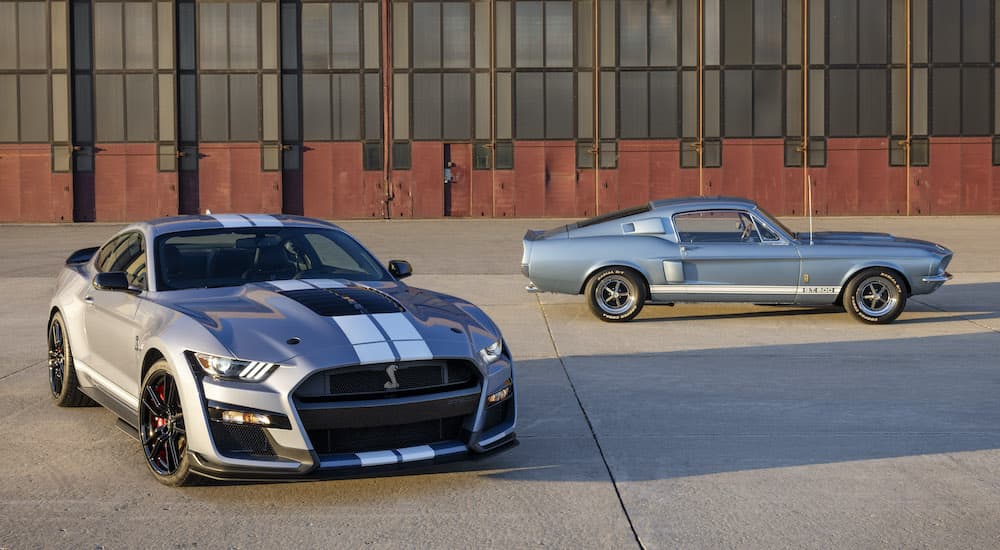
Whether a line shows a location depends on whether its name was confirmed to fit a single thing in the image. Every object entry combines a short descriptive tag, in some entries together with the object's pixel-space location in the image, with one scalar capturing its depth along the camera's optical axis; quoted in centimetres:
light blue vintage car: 1330
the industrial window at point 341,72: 4103
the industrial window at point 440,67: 4106
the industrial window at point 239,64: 4094
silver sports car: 594
